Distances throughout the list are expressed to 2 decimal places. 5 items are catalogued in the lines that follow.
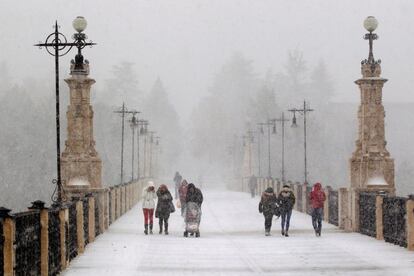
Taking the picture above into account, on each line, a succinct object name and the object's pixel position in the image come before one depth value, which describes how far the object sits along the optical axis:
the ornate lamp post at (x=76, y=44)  21.58
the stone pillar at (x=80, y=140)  30.02
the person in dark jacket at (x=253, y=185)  58.74
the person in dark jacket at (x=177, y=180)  51.88
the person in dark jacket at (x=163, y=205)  28.42
